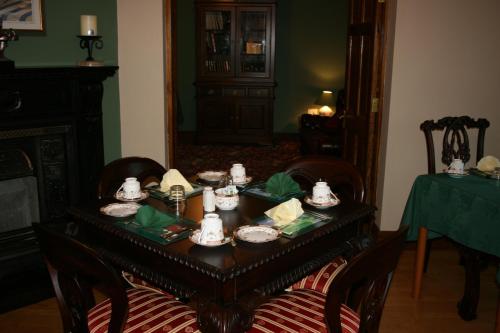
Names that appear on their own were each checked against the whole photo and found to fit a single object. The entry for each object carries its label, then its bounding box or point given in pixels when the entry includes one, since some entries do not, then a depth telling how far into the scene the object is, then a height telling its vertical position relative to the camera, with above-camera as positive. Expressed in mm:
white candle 3385 +208
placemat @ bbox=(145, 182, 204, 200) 2398 -602
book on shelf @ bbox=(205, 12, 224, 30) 7441 +554
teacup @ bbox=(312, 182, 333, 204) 2297 -557
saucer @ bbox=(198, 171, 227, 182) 2679 -581
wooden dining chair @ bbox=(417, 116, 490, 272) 3207 -443
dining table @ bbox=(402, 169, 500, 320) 2641 -800
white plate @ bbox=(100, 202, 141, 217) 2143 -610
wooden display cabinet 7414 -142
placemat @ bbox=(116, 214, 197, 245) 1891 -621
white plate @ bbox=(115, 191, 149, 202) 2325 -601
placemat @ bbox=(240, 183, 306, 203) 2383 -601
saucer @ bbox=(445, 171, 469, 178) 2974 -609
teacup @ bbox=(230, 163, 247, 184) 2609 -547
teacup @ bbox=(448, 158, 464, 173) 3004 -565
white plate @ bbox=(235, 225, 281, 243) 1879 -617
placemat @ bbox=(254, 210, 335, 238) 1967 -614
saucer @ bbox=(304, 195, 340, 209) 2268 -599
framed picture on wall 3150 +254
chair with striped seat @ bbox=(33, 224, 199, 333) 1535 -783
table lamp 7603 -553
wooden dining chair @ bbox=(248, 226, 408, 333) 1533 -808
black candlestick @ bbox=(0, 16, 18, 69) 2893 +81
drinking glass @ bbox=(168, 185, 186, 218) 2264 -574
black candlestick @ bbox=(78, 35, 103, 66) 3424 +71
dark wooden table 1684 -685
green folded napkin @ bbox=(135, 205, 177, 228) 1985 -591
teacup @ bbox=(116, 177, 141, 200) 2339 -566
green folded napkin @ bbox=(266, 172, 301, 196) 2428 -559
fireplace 3033 -597
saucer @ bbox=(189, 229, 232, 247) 1820 -616
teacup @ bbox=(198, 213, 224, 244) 1829 -576
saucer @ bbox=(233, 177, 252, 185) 2592 -584
